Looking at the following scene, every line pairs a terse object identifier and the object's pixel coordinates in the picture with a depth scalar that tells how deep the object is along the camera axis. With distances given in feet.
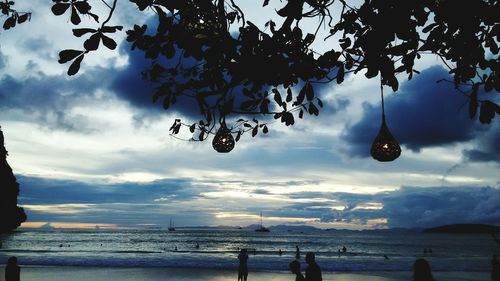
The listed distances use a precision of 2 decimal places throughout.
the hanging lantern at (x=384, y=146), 13.84
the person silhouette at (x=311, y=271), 26.37
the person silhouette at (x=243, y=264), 55.26
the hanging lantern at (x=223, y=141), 14.23
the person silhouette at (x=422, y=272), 16.43
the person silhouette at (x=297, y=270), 27.63
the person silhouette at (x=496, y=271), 47.69
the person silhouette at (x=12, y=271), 30.50
